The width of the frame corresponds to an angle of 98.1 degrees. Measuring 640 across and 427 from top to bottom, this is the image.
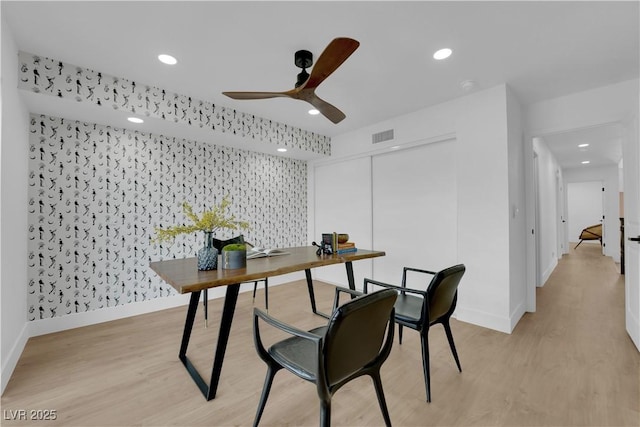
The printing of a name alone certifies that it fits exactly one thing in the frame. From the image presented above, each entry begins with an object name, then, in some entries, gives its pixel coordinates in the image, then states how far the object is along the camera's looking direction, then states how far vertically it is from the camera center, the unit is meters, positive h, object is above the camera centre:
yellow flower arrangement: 1.82 -0.07
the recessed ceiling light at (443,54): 2.20 +1.28
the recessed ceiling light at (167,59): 2.26 +1.31
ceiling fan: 1.48 +0.88
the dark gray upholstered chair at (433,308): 1.68 -0.66
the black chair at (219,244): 2.22 -0.24
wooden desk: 1.60 -0.37
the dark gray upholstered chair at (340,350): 1.11 -0.63
